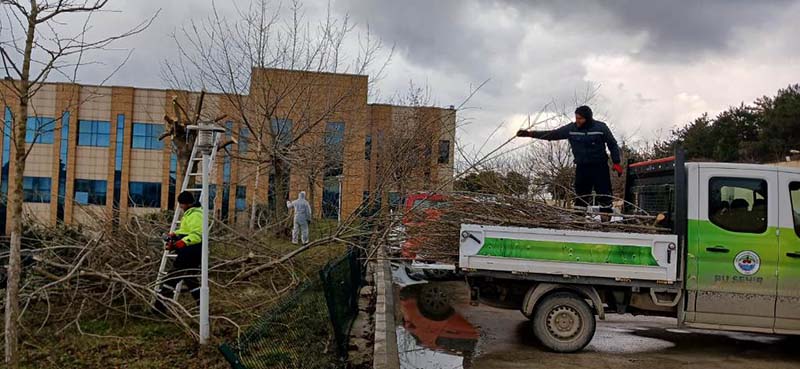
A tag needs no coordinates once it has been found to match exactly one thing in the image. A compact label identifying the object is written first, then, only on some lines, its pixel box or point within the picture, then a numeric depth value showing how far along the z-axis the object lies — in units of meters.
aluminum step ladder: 7.93
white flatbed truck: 7.90
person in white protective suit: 14.74
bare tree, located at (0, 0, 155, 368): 5.21
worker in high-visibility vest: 7.95
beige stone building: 10.49
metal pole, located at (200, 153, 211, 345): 6.73
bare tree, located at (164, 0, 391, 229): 15.90
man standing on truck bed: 9.33
